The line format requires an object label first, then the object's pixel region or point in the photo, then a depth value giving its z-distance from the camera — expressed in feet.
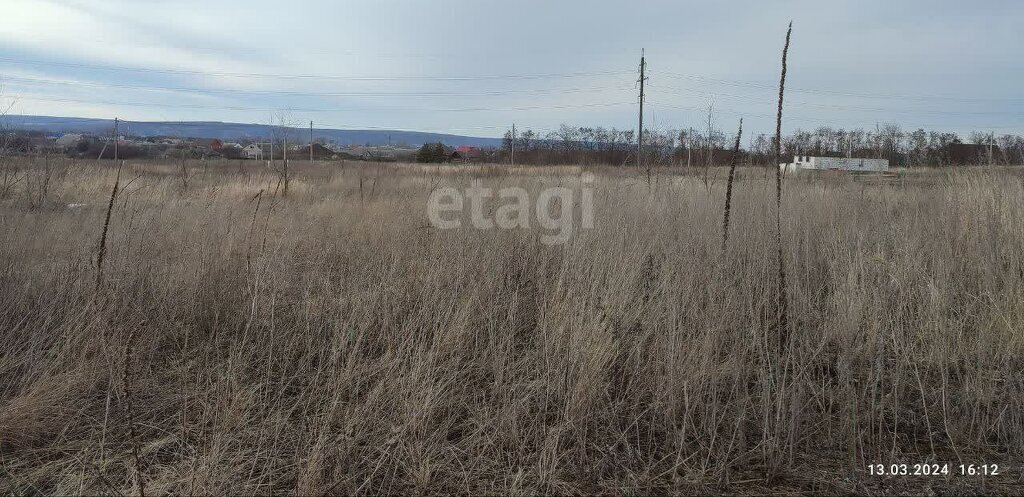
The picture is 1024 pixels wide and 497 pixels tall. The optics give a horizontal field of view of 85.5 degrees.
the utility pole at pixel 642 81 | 93.78
